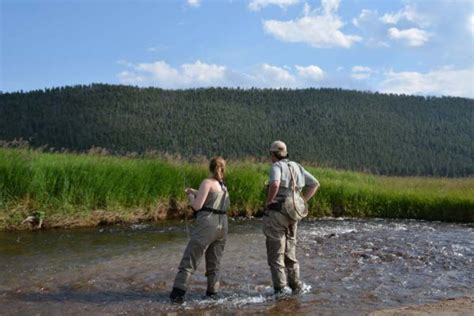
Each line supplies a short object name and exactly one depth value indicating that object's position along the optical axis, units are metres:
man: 7.92
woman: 7.65
